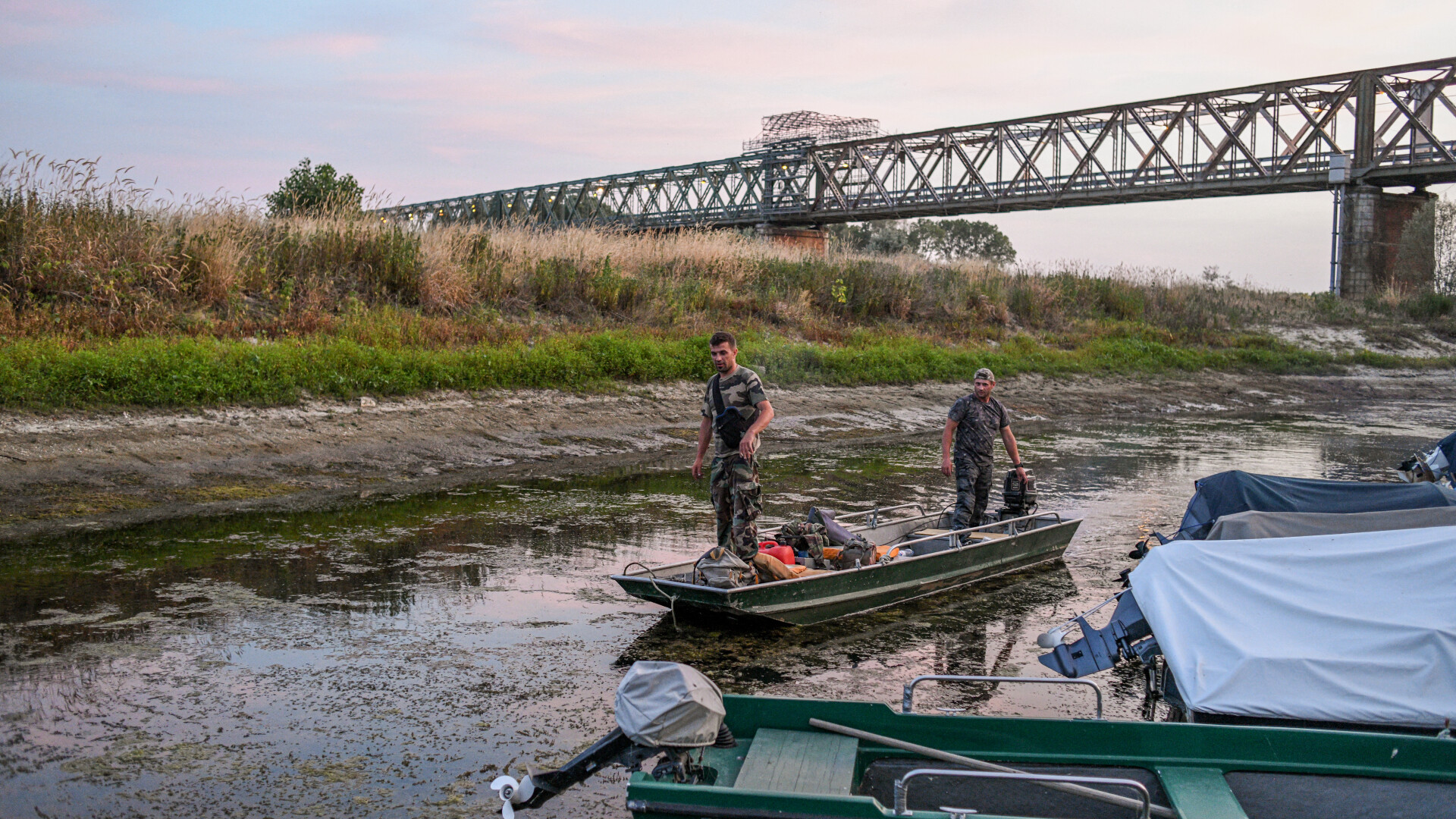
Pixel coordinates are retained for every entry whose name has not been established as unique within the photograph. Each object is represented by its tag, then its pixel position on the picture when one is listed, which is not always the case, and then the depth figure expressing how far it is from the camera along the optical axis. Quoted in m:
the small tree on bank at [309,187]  27.66
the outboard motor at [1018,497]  11.24
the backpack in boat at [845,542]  9.16
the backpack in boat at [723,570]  8.00
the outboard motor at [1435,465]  10.83
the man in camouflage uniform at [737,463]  9.05
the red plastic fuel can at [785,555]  8.95
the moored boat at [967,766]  4.51
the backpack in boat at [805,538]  9.29
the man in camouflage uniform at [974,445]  11.14
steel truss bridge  39.45
